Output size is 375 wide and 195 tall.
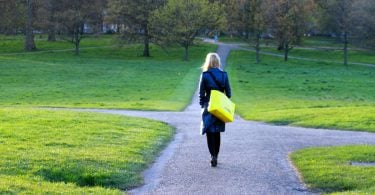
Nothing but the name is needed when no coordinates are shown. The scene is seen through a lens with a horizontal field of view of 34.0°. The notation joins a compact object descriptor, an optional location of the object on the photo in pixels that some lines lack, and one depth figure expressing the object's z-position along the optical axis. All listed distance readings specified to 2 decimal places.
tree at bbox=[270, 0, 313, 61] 72.62
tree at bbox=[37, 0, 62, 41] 73.81
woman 12.20
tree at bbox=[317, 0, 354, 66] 73.88
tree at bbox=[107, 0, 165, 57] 74.50
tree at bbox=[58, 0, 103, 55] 72.25
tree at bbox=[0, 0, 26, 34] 71.48
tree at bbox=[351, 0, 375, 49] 72.88
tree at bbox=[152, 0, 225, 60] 71.19
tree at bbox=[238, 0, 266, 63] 72.38
